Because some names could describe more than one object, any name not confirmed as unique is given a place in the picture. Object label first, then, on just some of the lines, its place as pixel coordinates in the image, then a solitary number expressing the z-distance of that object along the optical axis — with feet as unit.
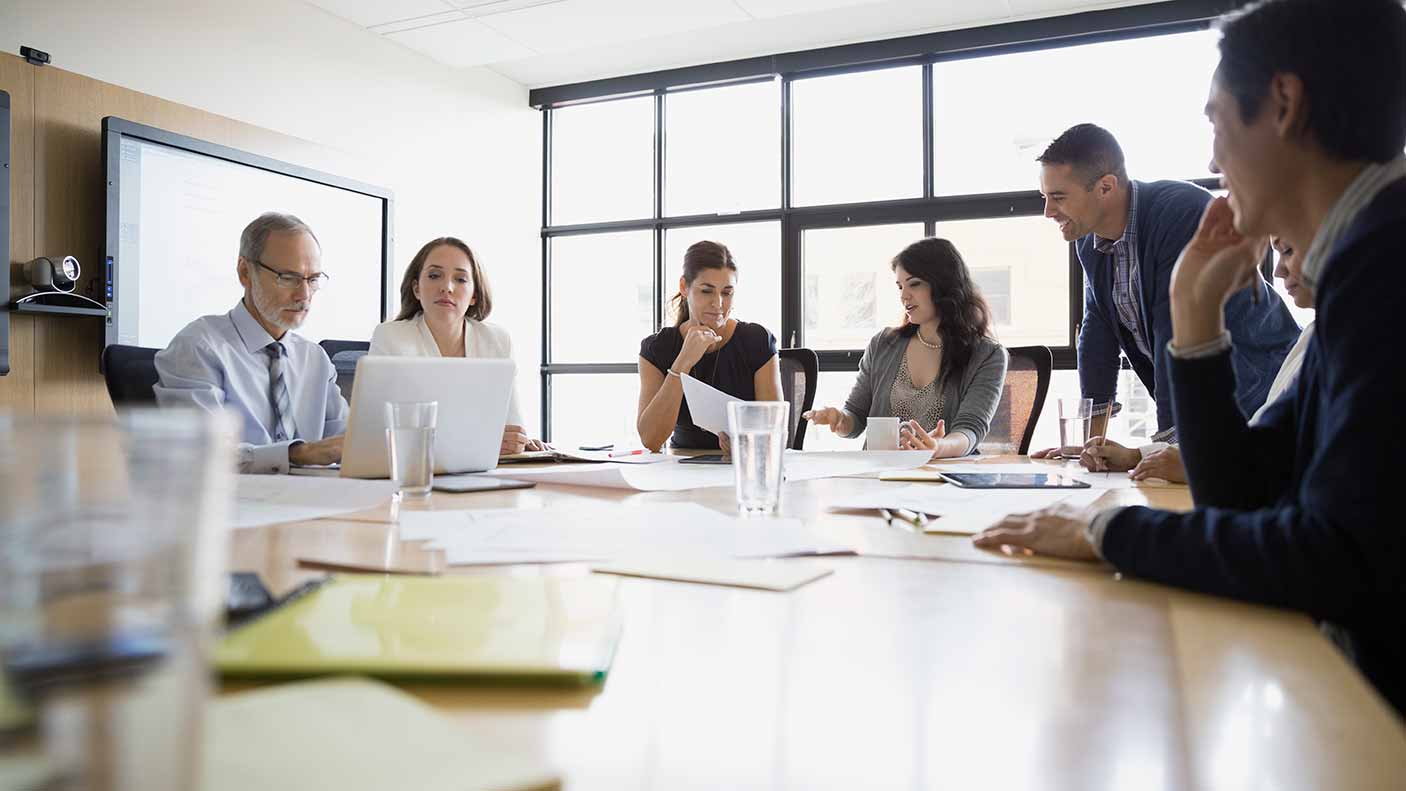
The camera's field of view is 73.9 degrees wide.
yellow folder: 1.62
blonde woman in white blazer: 9.44
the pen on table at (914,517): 3.74
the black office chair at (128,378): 7.26
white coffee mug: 7.55
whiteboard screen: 11.18
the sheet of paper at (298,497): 3.74
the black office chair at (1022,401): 9.77
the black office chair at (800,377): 10.53
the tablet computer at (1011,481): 5.03
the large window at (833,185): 15.65
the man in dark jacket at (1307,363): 2.34
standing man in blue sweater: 7.61
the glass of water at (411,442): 4.34
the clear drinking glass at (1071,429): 7.10
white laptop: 4.99
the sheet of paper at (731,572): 2.53
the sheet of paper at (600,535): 2.94
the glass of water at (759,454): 4.00
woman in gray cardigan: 9.49
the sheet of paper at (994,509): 3.54
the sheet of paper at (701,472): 5.00
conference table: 1.34
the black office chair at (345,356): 9.62
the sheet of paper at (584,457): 6.66
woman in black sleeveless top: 10.37
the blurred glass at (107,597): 0.73
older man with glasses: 7.06
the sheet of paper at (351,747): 1.13
